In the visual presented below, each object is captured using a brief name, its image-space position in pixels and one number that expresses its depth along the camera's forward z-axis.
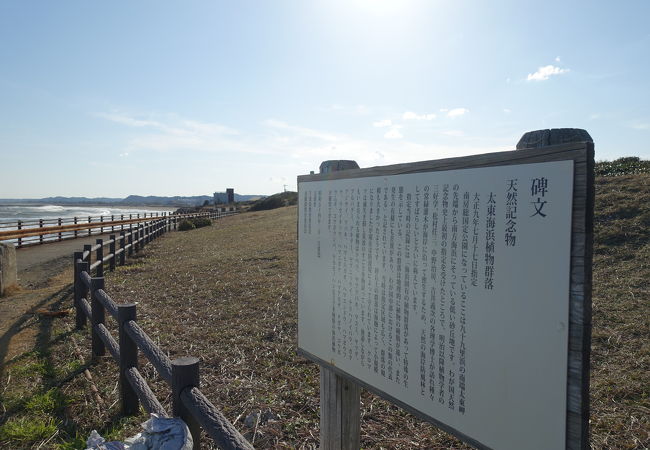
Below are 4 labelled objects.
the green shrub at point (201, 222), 26.66
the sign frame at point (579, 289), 1.38
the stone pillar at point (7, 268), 8.78
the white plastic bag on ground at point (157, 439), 2.42
